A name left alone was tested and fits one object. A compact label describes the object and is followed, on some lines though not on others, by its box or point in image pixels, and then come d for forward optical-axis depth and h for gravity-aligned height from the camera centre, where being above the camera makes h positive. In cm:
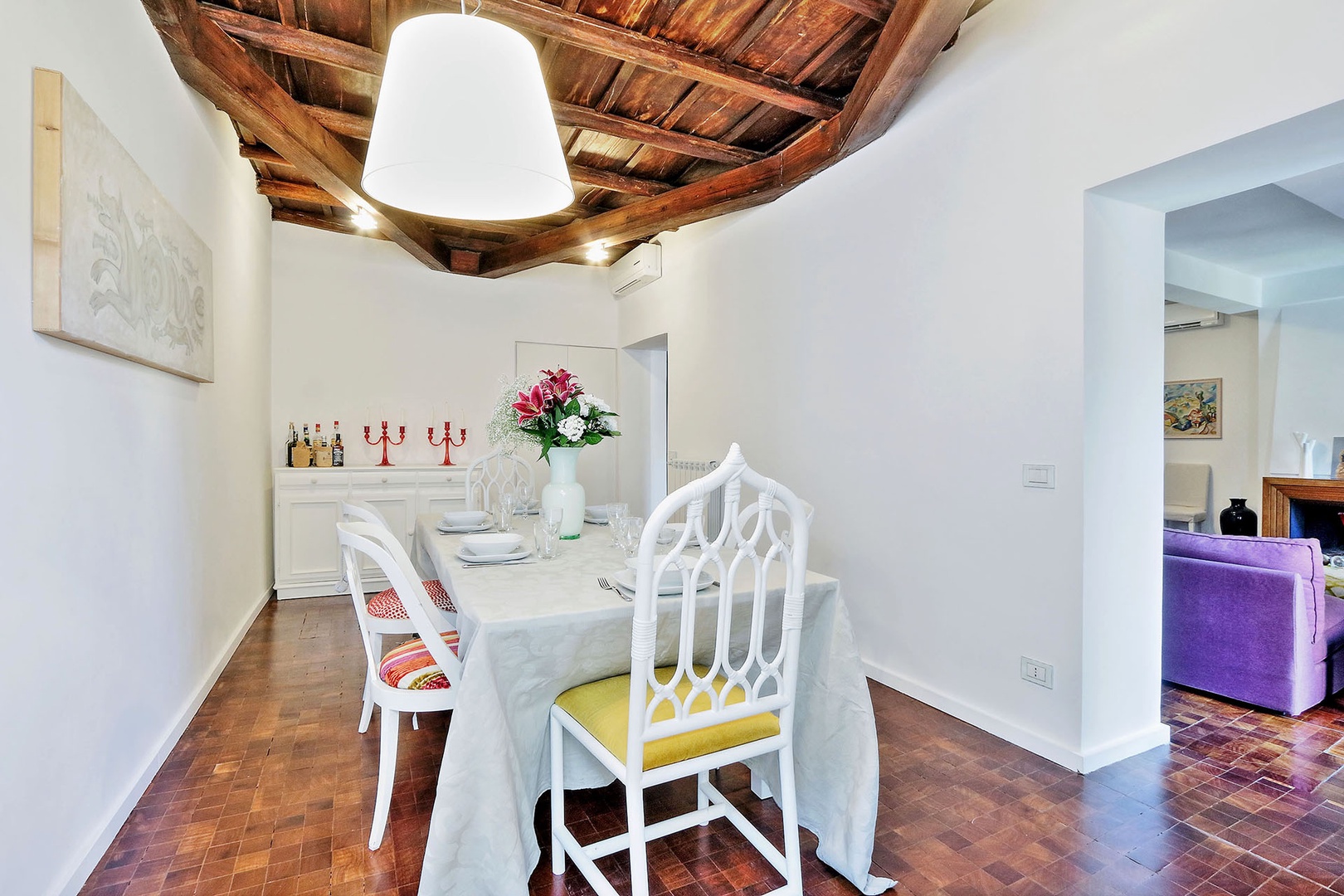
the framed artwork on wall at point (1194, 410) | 547 +31
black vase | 462 -52
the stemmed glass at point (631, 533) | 223 -31
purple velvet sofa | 266 -74
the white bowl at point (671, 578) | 173 -36
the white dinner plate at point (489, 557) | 214 -38
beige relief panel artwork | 151 +54
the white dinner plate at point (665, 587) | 172 -38
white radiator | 445 -31
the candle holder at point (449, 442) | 548 -1
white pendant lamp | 169 +88
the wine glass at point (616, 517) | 229 -27
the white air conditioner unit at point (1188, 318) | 542 +108
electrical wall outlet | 239 -84
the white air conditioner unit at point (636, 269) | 533 +145
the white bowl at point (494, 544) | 218 -35
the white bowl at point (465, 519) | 287 -34
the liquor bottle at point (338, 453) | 502 -10
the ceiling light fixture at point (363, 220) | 433 +149
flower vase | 259 -21
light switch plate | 238 -11
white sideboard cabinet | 453 -51
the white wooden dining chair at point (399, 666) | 170 -65
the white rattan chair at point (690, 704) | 140 -63
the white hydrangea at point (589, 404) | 259 +15
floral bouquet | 252 +11
